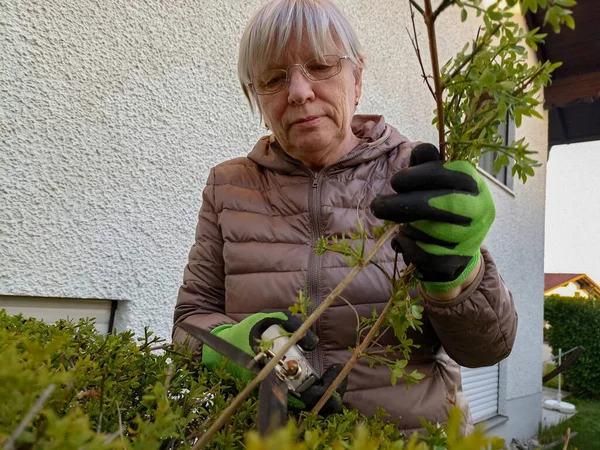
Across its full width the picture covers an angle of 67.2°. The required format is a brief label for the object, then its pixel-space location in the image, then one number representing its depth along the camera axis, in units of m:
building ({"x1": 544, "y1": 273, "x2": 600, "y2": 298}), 19.56
